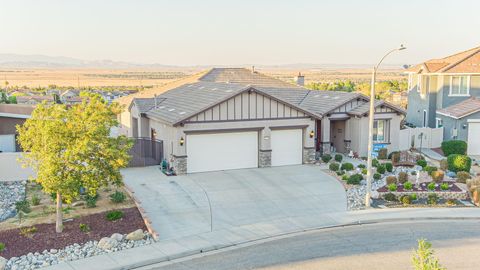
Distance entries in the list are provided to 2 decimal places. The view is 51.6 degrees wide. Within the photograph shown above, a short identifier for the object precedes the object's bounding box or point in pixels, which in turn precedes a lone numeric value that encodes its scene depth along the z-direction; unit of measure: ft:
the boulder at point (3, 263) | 46.93
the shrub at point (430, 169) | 83.64
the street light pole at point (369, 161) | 66.49
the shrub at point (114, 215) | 59.67
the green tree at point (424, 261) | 27.86
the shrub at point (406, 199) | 69.89
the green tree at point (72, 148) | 52.75
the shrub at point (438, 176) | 78.69
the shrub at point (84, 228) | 56.33
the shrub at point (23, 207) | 61.81
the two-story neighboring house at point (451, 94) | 108.88
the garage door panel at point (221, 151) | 85.97
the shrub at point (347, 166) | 86.79
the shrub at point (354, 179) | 78.64
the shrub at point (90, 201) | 63.98
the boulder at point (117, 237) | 53.83
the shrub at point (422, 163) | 90.22
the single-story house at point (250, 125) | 85.76
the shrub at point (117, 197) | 65.82
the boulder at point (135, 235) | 54.34
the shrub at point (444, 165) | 88.43
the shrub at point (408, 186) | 73.92
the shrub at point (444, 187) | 74.23
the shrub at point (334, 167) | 87.20
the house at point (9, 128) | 91.50
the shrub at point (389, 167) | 86.53
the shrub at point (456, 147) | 102.99
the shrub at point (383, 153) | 98.27
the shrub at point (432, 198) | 70.85
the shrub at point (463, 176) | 79.79
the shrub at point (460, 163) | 86.17
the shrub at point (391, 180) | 77.10
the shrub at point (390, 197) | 71.15
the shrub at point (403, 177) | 78.23
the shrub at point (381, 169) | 85.31
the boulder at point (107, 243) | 52.11
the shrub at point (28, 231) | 54.54
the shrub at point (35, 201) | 65.10
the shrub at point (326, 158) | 94.58
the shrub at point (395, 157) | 92.80
